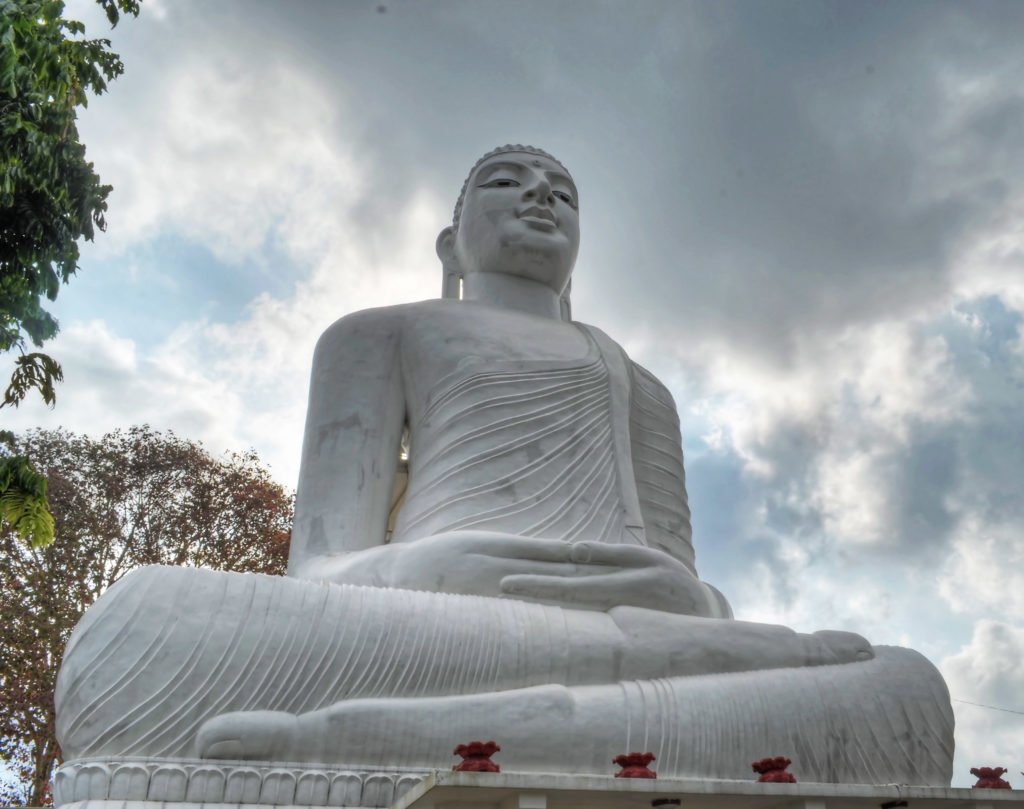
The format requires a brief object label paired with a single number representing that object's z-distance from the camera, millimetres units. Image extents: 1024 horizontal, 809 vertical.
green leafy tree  7824
